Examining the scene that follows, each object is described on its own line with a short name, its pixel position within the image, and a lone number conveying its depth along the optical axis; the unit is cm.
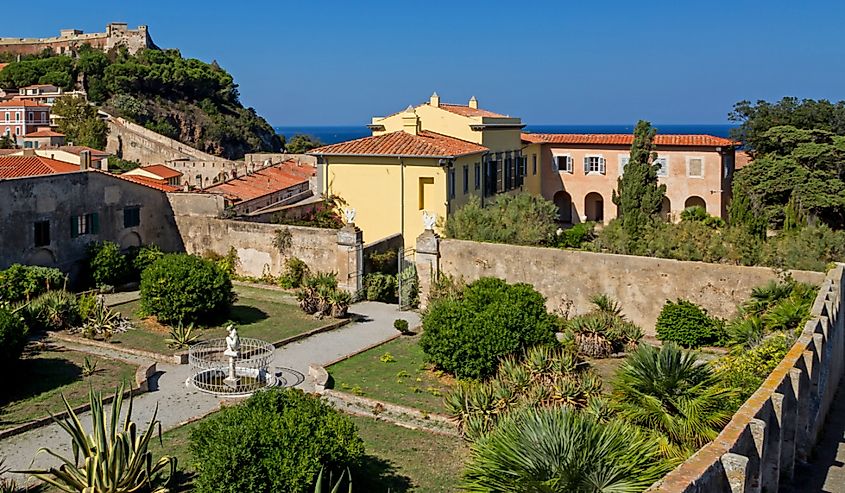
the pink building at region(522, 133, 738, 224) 3909
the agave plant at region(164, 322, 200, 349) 1959
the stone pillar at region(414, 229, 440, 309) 2372
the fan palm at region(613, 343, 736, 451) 1084
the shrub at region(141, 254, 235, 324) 2081
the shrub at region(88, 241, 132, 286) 2588
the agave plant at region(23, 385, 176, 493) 1023
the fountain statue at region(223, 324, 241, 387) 1652
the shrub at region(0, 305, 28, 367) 1568
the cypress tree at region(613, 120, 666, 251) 3541
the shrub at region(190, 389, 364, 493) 991
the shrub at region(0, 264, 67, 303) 2253
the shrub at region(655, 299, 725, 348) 1950
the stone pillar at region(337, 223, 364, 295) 2481
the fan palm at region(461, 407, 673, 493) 859
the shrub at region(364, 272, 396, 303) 2509
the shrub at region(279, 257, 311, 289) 2617
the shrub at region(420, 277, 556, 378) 1638
